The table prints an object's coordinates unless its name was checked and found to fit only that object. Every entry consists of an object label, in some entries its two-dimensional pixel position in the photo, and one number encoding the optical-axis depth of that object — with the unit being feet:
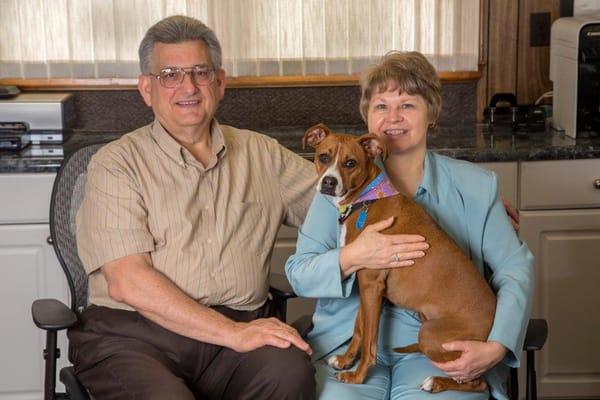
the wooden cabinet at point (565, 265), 10.39
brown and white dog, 7.09
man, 7.34
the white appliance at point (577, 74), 10.63
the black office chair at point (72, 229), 8.28
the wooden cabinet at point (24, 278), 10.06
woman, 7.17
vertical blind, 11.55
